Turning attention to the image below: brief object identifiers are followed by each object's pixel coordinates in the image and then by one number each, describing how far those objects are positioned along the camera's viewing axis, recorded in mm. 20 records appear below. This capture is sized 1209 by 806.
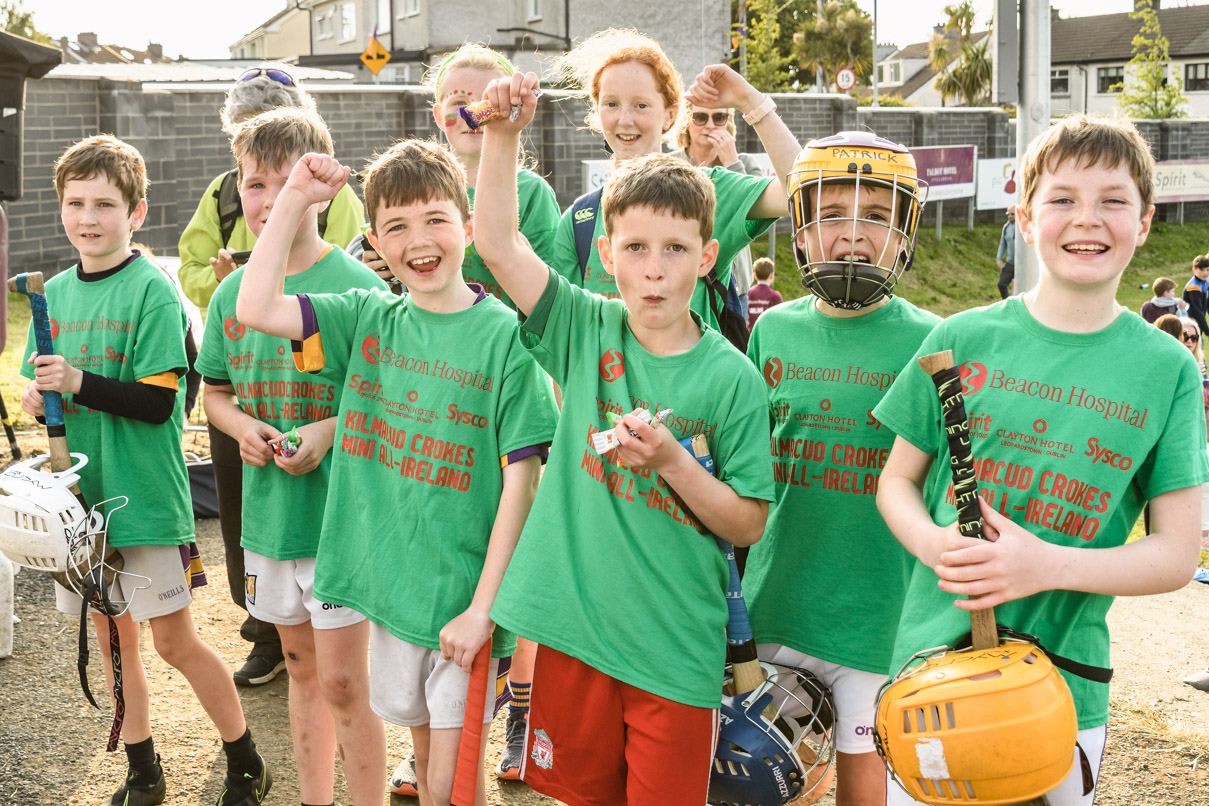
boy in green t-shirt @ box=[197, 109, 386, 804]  3107
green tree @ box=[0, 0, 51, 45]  47625
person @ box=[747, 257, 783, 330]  12383
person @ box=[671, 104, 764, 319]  4000
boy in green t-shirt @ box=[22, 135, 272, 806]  3439
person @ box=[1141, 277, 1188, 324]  13242
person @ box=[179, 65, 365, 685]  4070
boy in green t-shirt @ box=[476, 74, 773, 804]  2389
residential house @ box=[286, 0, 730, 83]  34188
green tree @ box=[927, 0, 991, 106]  52875
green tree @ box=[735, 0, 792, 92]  39272
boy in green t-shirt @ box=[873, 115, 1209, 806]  2174
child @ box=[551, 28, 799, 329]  3260
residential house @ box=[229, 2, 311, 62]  58694
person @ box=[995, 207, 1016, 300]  18016
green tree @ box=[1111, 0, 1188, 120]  36156
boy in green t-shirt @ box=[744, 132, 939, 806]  2631
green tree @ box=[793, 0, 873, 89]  57125
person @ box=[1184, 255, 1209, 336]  15523
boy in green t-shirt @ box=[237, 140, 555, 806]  2709
